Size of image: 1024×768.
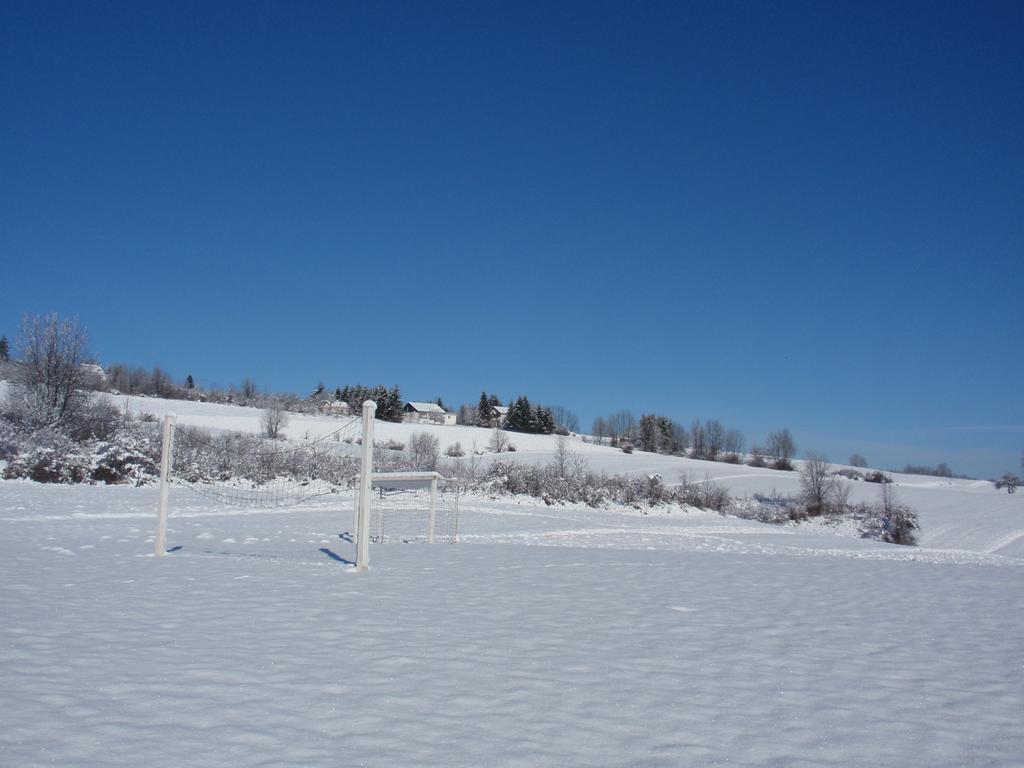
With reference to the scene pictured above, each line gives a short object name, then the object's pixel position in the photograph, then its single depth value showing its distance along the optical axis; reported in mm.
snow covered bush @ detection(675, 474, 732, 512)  42344
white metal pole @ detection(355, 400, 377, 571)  11078
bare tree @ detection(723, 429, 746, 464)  101381
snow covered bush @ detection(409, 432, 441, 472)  45838
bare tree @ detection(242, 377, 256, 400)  94575
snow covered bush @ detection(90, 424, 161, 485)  29875
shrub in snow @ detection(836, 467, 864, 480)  66625
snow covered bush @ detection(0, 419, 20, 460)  27938
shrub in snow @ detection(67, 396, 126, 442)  32969
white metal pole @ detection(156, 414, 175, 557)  12445
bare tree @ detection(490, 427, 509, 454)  67062
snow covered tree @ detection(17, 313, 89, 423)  32812
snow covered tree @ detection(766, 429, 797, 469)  93938
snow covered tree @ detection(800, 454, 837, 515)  44619
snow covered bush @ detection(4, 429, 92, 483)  27125
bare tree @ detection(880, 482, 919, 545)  37719
